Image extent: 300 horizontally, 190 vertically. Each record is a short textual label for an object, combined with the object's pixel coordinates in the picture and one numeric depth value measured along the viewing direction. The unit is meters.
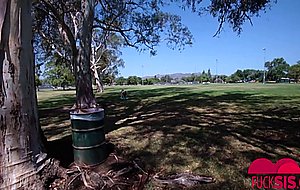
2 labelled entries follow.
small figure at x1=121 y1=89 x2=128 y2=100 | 15.18
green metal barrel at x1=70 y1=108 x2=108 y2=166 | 3.16
